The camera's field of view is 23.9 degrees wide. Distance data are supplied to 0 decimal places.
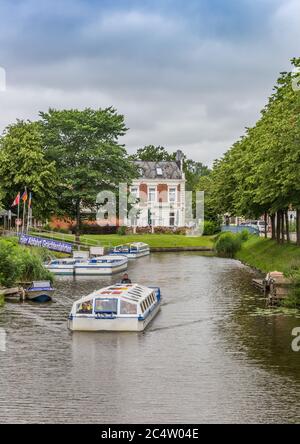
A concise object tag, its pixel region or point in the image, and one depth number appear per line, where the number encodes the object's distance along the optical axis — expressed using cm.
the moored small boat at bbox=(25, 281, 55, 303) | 4759
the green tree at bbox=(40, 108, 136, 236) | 9512
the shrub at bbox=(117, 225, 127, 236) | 11694
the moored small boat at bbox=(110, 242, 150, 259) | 9259
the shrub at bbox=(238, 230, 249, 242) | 10150
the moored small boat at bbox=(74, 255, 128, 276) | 6838
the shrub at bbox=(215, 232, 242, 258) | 9769
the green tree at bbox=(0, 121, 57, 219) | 8788
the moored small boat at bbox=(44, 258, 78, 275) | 6769
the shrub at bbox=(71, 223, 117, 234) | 11641
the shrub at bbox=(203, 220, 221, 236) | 13062
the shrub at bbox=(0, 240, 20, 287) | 4812
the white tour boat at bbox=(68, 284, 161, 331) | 3631
